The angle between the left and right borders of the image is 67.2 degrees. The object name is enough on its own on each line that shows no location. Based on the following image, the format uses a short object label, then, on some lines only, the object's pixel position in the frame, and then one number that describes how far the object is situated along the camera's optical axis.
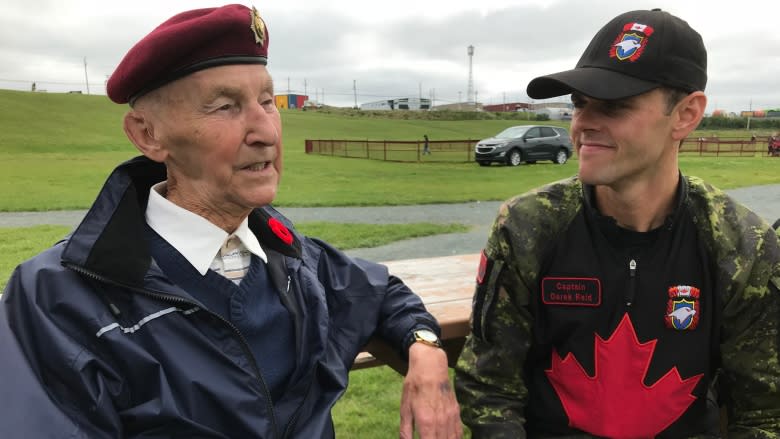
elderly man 1.31
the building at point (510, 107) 101.38
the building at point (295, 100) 92.51
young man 1.73
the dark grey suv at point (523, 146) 19.12
